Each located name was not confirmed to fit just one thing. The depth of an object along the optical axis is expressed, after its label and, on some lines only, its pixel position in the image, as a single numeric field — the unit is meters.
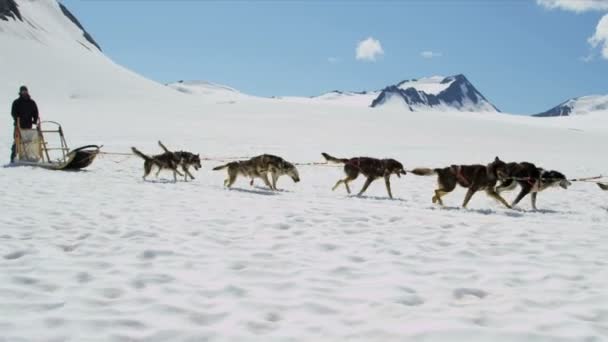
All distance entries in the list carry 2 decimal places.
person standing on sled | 13.59
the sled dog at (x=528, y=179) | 9.77
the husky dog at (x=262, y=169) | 11.91
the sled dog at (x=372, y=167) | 11.48
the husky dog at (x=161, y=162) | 12.55
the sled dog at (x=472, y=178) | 9.52
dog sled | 12.96
